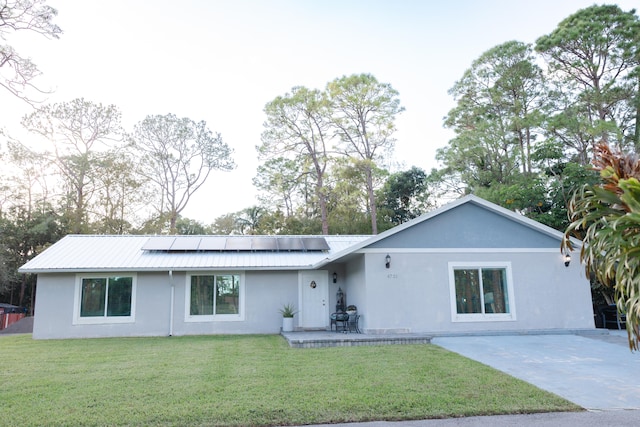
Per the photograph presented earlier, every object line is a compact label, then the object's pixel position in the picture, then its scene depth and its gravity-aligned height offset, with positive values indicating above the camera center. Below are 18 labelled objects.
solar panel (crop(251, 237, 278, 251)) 15.08 +1.43
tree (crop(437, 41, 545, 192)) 22.03 +8.22
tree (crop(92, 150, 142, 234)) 25.92 +5.86
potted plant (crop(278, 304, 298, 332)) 13.15 -1.09
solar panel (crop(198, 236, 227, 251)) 14.82 +1.50
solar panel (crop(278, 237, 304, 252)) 15.20 +1.42
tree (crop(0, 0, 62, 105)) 7.91 +4.80
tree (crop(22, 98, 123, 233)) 24.50 +8.60
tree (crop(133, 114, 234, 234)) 26.77 +8.19
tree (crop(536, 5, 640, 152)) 19.95 +10.38
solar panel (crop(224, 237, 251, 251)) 14.93 +1.44
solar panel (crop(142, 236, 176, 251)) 14.42 +1.50
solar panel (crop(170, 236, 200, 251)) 14.59 +1.50
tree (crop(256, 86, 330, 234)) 27.25 +9.80
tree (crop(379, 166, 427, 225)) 29.09 +5.79
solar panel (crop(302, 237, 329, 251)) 15.35 +1.41
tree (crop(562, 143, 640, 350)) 3.57 +0.46
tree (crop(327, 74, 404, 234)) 26.41 +10.20
